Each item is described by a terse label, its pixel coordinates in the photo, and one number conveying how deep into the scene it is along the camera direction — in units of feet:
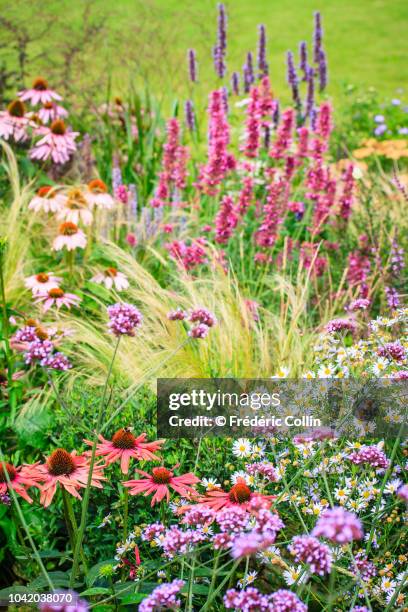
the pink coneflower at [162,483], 4.99
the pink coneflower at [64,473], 4.94
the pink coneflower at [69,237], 9.70
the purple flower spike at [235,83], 17.26
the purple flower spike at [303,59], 16.56
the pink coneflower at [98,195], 10.65
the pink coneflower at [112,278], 9.55
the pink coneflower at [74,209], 10.50
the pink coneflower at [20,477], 4.96
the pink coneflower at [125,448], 5.21
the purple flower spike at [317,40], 16.72
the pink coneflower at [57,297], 8.57
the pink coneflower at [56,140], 11.32
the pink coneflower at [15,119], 11.45
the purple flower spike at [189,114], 15.78
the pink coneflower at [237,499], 4.58
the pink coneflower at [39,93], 12.25
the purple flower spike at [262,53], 14.93
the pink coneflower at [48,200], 10.42
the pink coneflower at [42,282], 8.94
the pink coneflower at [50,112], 12.35
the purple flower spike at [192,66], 16.38
